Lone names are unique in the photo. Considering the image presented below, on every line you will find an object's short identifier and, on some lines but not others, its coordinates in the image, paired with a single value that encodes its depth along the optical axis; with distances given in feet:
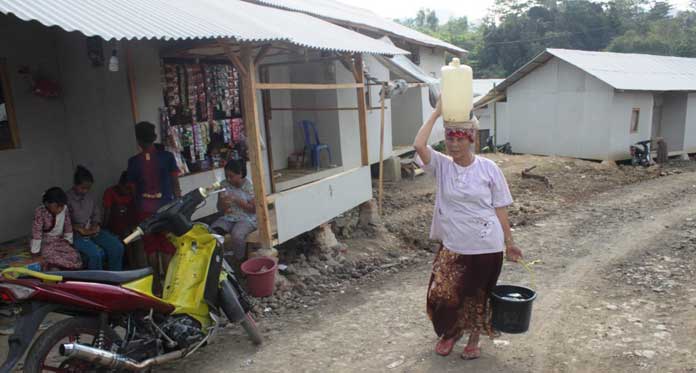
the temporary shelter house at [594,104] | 49.83
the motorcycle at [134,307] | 9.35
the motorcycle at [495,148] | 58.75
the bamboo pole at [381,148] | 28.84
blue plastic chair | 29.14
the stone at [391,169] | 40.75
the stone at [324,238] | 21.58
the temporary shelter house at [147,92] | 15.24
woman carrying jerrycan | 11.02
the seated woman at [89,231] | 15.56
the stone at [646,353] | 12.00
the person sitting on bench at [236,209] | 17.43
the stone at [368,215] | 26.13
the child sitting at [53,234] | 14.60
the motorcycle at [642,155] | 50.21
